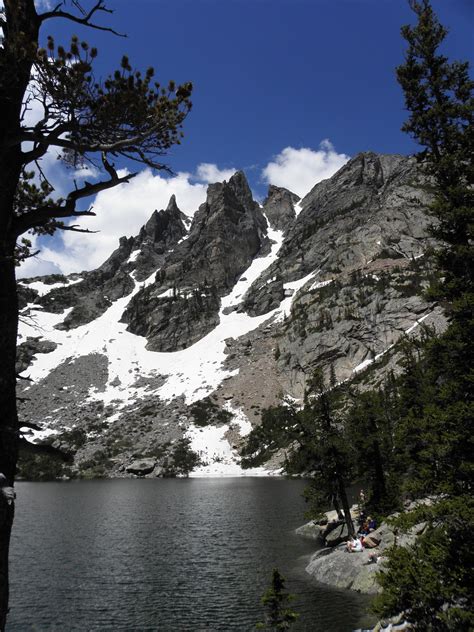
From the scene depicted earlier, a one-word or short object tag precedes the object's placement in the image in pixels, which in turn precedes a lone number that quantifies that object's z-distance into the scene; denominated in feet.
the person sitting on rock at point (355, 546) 86.16
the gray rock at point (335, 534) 107.28
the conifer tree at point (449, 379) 35.45
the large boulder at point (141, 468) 388.98
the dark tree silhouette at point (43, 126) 20.99
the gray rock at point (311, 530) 122.52
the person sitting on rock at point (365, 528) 97.03
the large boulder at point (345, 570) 75.97
